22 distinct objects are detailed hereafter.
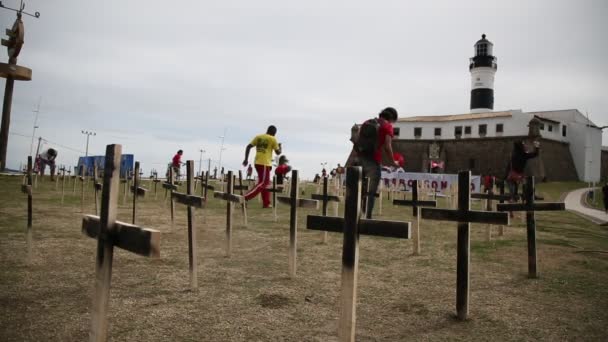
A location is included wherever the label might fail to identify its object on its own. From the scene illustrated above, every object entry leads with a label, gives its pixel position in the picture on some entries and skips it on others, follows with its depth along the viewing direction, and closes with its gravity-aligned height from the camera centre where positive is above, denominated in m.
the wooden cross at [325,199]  7.66 -0.22
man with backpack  6.98 +0.84
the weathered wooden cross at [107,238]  2.46 -0.40
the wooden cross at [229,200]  5.98 -0.27
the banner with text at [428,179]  24.47 +0.91
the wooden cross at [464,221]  3.86 -0.28
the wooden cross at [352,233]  2.69 -0.33
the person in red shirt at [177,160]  20.50 +1.14
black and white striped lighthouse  53.59 +16.80
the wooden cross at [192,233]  4.50 -0.62
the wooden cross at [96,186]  9.74 -0.22
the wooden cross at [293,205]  5.19 -0.28
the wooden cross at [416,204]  6.86 -0.23
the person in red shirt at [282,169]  16.78 +0.74
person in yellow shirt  10.33 +0.96
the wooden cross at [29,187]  5.57 -0.19
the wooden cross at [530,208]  5.42 -0.17
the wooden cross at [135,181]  7.89 -0.05
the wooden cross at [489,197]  8.76 -0.04
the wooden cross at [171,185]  7.96 -0.09
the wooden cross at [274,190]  11.07 -0.13
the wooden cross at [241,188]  9.42 -0.13
